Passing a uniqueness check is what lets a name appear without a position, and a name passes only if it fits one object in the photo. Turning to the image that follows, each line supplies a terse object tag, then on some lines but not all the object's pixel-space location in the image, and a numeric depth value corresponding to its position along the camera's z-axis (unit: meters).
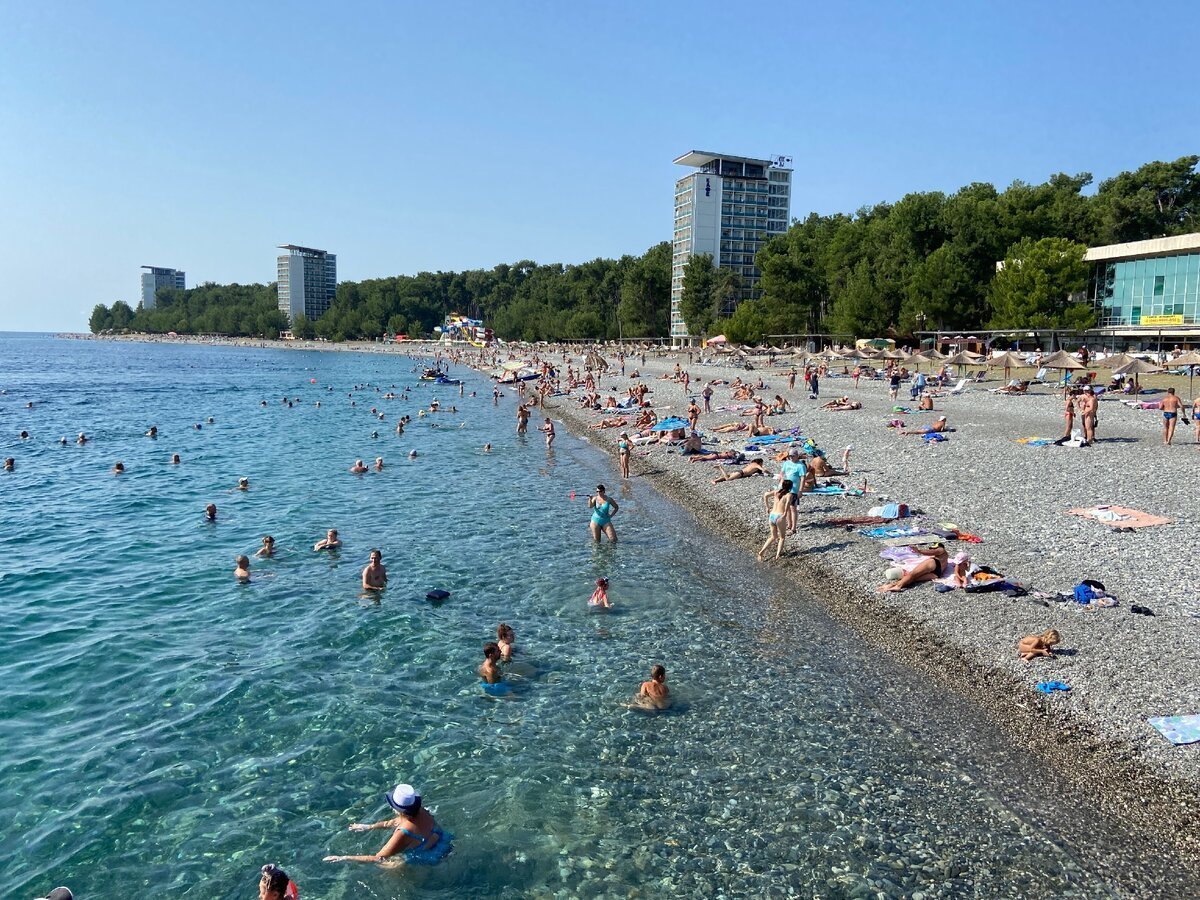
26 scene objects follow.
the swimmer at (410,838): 7.24
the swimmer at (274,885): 6.09
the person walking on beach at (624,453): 25.78
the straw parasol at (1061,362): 38.81
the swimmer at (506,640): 11.31
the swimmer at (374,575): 14.69
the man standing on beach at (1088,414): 22.73
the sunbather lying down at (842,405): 36.19
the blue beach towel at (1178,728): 8.08
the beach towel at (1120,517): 14.73
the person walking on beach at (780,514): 15.50
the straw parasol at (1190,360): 35.78
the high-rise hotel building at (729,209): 140.12
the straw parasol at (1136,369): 34.50
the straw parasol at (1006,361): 43.44
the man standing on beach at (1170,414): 22.14
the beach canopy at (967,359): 43.88
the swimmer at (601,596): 13.71
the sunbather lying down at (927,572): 12.99
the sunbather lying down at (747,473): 22.64
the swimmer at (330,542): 17.56
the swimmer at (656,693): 10.05
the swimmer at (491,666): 10.70
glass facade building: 52.53
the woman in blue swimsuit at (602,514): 17.81
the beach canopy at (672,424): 30.71
